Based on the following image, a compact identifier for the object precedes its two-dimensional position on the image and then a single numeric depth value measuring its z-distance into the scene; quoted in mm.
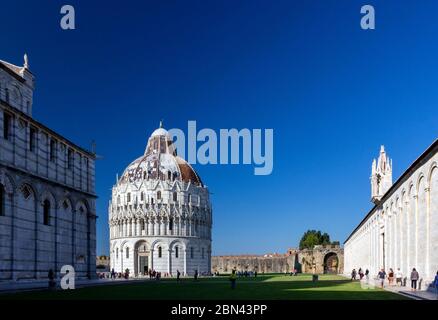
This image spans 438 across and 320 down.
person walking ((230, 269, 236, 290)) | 34531
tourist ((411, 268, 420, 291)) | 27672
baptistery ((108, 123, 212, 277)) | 95625
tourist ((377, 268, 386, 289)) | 33072
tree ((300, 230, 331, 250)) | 124062
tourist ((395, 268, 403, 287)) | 34712
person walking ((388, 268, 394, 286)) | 34875
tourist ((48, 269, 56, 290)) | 29928
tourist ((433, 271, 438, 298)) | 23906
